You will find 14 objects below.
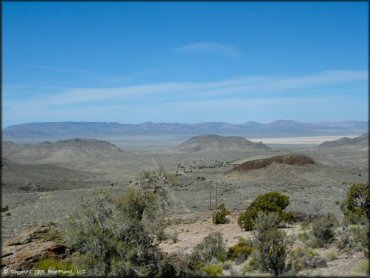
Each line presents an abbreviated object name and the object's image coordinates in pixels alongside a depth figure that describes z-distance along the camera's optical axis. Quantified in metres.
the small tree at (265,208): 20.34
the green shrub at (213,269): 12.79
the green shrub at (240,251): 14.56
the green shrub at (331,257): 13.42
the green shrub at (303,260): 12.88
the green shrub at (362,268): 10.50
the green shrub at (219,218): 23.55
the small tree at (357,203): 18.67
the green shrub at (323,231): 15.56
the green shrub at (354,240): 13.55
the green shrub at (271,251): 12.88
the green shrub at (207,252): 14.85
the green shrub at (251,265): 13.00
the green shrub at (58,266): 13.96
